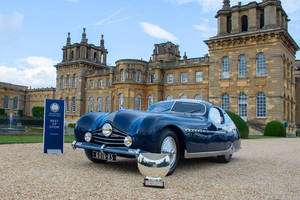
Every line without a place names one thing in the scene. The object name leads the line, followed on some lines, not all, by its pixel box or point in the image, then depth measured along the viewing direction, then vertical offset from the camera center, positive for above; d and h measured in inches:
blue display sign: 334.3 -15.3
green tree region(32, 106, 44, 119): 2097.7 +13.1
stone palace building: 1079.2 +187.6
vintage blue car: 207.6 -14.3
